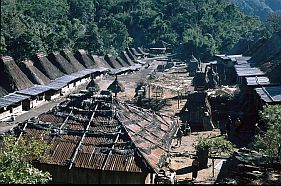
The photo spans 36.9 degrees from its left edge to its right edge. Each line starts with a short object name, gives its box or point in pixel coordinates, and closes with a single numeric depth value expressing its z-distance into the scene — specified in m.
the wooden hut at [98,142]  16.11
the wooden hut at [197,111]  28.88
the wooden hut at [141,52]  81.56
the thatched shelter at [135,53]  76.90
